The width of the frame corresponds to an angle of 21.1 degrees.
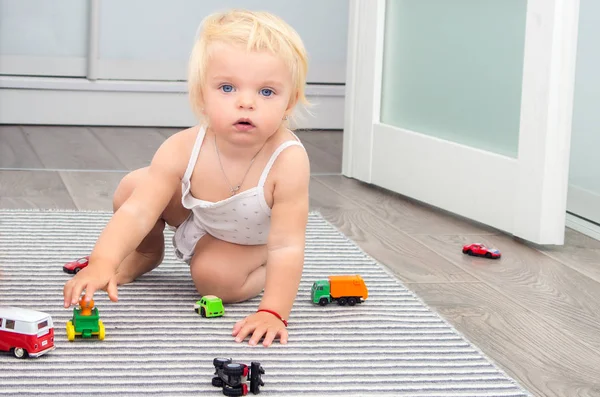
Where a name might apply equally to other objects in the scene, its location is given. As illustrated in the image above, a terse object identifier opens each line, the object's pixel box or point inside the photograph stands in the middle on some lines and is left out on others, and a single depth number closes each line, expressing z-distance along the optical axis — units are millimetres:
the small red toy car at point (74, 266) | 2253
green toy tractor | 1951
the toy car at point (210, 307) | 2075
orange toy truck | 2158
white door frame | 2560
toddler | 2021
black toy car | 1805
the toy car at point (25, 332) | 1876
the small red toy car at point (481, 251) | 2528
